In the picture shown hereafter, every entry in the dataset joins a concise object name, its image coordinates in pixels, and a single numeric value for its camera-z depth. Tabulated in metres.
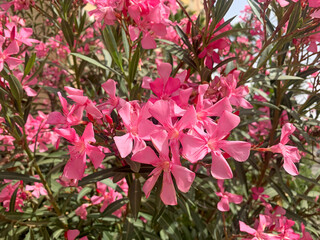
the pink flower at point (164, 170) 0.16
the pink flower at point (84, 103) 0.18
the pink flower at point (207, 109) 0.18
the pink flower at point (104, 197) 0.36
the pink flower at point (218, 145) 0.17
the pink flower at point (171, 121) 0.17
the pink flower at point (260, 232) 0.26
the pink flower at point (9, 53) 0.25
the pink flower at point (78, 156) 0.18
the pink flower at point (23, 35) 0.29
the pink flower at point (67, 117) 0.19
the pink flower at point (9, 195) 0.32
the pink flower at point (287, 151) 0.21
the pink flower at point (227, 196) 0.33
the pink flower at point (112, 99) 0.20
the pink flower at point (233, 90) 0.22
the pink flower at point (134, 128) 0.17
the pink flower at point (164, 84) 0.20
